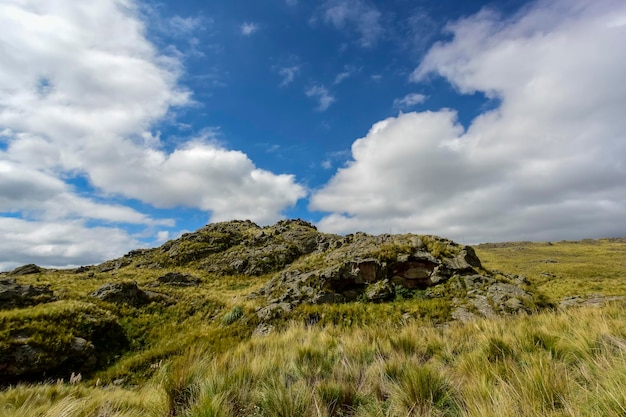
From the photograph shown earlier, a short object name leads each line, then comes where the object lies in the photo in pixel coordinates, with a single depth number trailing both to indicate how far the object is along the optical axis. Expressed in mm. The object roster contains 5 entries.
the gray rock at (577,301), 19681
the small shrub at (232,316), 17766
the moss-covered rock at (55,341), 12078
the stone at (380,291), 18094
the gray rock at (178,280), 35991
